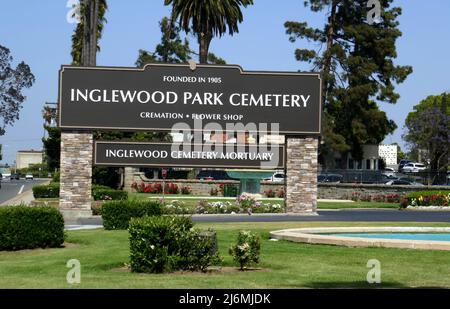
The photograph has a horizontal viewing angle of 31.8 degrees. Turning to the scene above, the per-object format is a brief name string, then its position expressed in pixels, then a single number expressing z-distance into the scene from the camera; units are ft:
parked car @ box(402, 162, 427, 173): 300.98
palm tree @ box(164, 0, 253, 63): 191.11
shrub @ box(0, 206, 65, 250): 58.49
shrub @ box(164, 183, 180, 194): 192.79
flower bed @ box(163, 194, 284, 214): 111.65
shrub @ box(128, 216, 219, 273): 45.19
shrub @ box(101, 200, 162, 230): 76.95
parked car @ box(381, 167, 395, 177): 191.70
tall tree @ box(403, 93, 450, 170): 241.14
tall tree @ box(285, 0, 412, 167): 229.04
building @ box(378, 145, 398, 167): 404.16
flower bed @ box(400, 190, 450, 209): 131.64
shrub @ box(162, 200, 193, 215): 87.92
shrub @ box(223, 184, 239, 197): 181.98
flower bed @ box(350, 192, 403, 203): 160.35
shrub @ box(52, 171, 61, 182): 201.38
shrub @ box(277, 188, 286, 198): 181.81
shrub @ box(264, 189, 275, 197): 182.47
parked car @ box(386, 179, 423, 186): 180.57
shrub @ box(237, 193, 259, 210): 113.80
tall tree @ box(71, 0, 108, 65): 151.24
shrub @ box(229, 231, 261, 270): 47.14
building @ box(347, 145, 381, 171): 258.78
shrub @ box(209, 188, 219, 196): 189.06
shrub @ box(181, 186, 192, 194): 194.90
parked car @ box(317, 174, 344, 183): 197.21
